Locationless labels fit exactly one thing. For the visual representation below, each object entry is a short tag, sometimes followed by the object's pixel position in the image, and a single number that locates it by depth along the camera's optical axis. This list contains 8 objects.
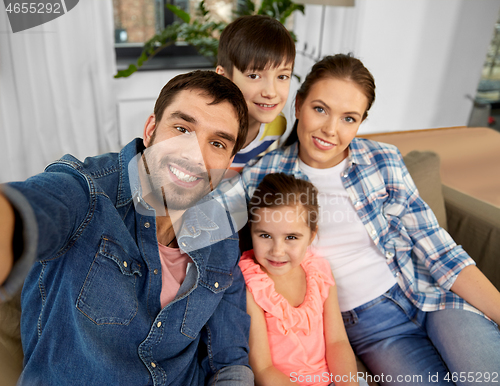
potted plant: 2.59
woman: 1.10
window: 3.06
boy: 1.16
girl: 1.00
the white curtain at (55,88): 2.47
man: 0.72
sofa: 1.38
